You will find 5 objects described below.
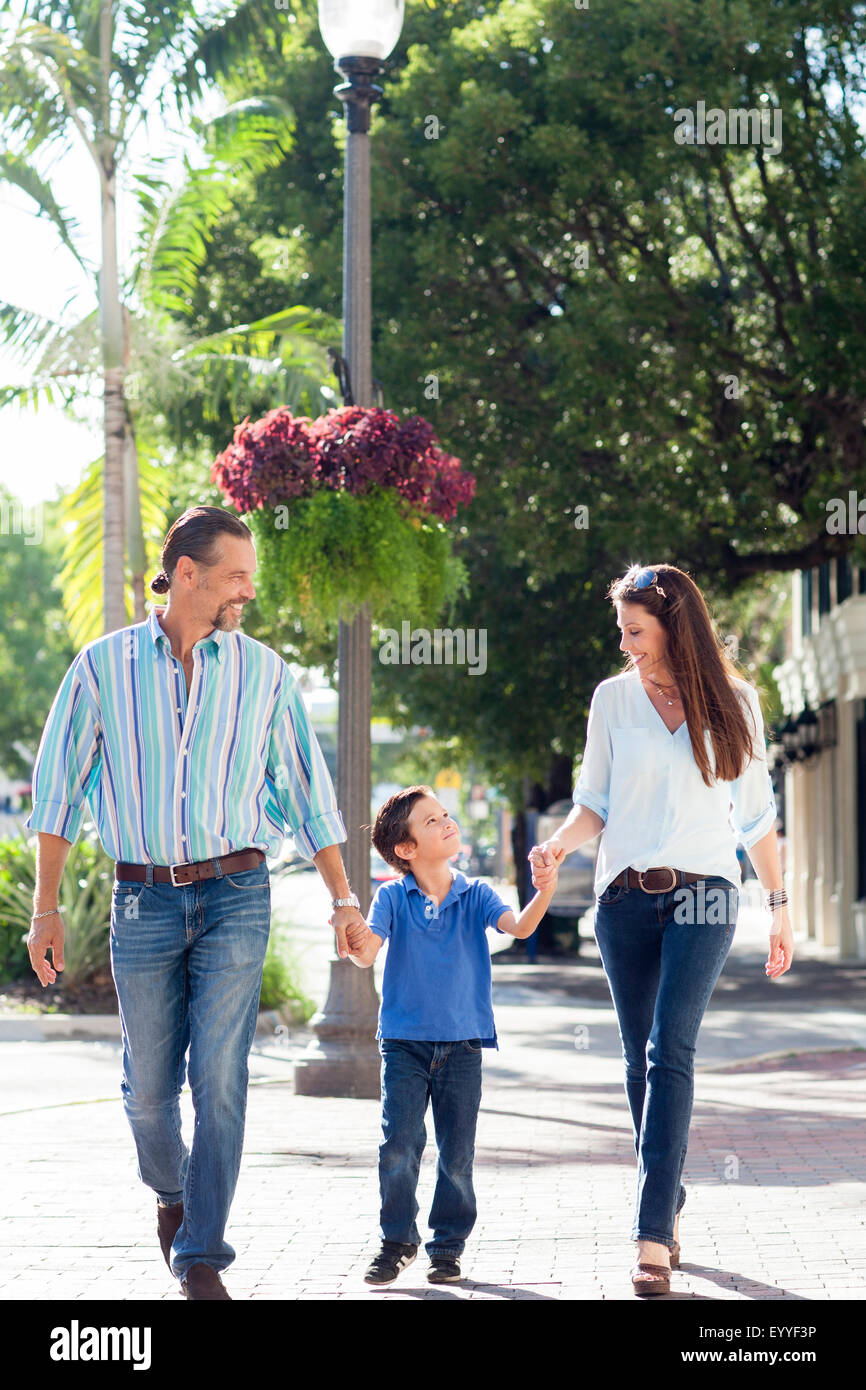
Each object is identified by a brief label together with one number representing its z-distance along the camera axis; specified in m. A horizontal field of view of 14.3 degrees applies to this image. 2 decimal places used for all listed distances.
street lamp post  17.39
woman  8.73
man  8.10
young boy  9.06
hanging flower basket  16.72
